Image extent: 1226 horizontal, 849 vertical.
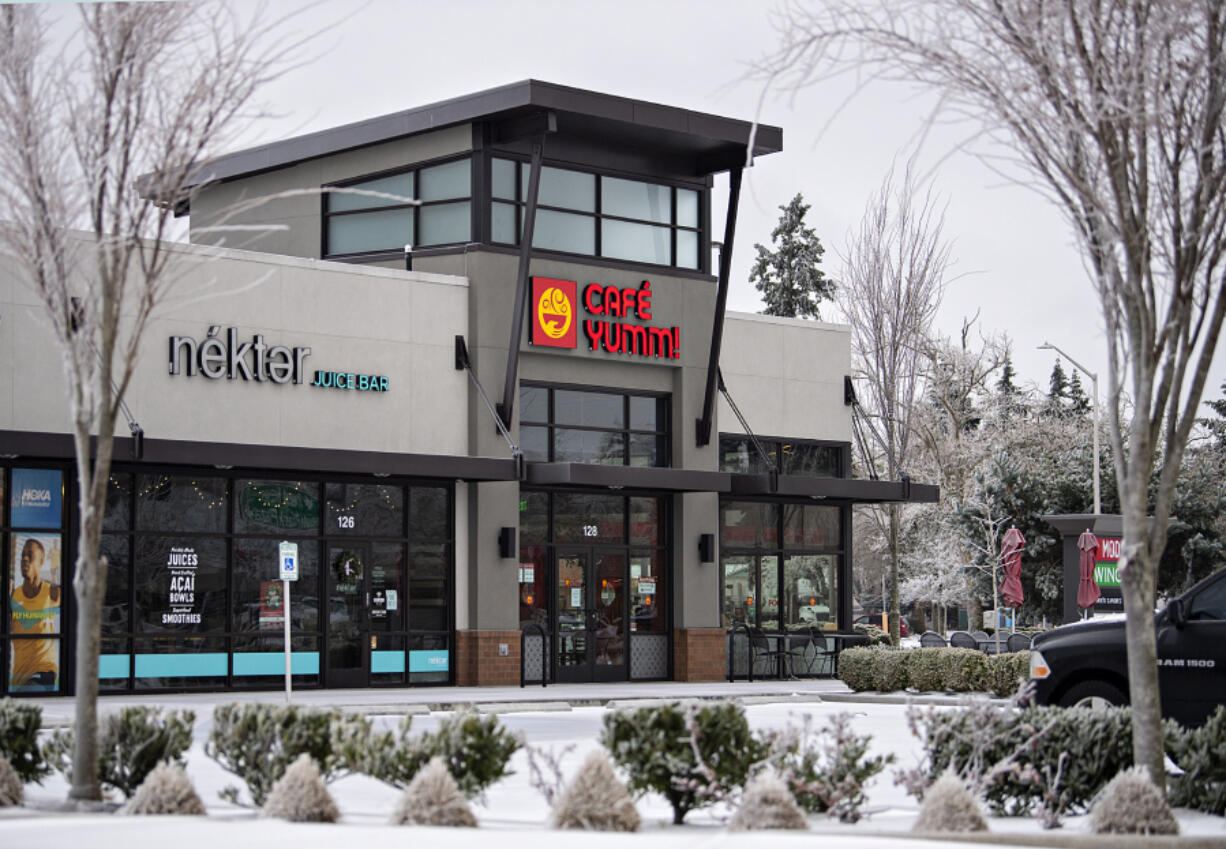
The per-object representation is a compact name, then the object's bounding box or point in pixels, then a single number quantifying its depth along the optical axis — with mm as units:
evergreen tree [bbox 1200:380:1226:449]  55100
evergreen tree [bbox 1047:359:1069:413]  91125
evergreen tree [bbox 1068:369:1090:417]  74625
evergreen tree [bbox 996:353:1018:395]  79644
